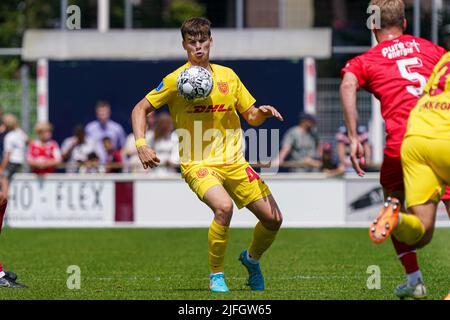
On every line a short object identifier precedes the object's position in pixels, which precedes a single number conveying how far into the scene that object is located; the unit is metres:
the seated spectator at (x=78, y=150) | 21.31
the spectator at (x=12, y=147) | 20.83
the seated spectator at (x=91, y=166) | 21.09
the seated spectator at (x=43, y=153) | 21.06
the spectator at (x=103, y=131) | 21.47
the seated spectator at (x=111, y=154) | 21.49
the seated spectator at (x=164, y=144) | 20.58
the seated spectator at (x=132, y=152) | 21.04
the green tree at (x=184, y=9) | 32.16
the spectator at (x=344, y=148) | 20.28
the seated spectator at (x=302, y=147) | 20.66
